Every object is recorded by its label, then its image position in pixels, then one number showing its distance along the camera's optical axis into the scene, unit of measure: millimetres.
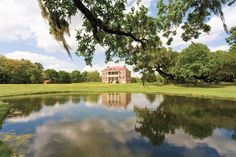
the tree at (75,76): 113312
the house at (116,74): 108125
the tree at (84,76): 123394
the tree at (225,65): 57469
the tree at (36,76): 84038
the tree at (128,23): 5668
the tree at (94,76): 134925
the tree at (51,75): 99681
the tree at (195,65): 49750
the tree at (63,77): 103969
